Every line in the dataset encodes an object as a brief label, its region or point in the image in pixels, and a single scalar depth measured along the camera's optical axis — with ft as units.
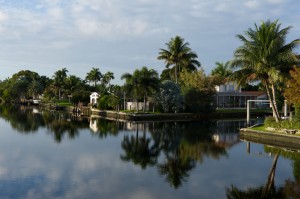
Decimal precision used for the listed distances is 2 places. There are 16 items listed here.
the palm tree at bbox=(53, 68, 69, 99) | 364.89
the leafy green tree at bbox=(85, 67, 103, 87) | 385.29
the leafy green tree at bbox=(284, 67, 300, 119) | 93.81
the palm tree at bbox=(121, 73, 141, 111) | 186.80
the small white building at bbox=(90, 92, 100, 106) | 254.31
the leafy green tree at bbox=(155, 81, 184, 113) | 188.65
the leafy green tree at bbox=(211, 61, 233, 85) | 301.18
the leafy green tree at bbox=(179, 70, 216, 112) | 196.80
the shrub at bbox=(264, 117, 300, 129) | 99.19
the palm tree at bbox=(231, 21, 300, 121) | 109.81
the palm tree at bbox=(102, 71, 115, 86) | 397.19
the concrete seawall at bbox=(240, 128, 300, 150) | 91.97
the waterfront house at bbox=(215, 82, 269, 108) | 242.66
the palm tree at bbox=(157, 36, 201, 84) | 221.87
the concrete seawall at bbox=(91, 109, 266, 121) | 179.73
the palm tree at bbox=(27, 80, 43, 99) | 410.93
